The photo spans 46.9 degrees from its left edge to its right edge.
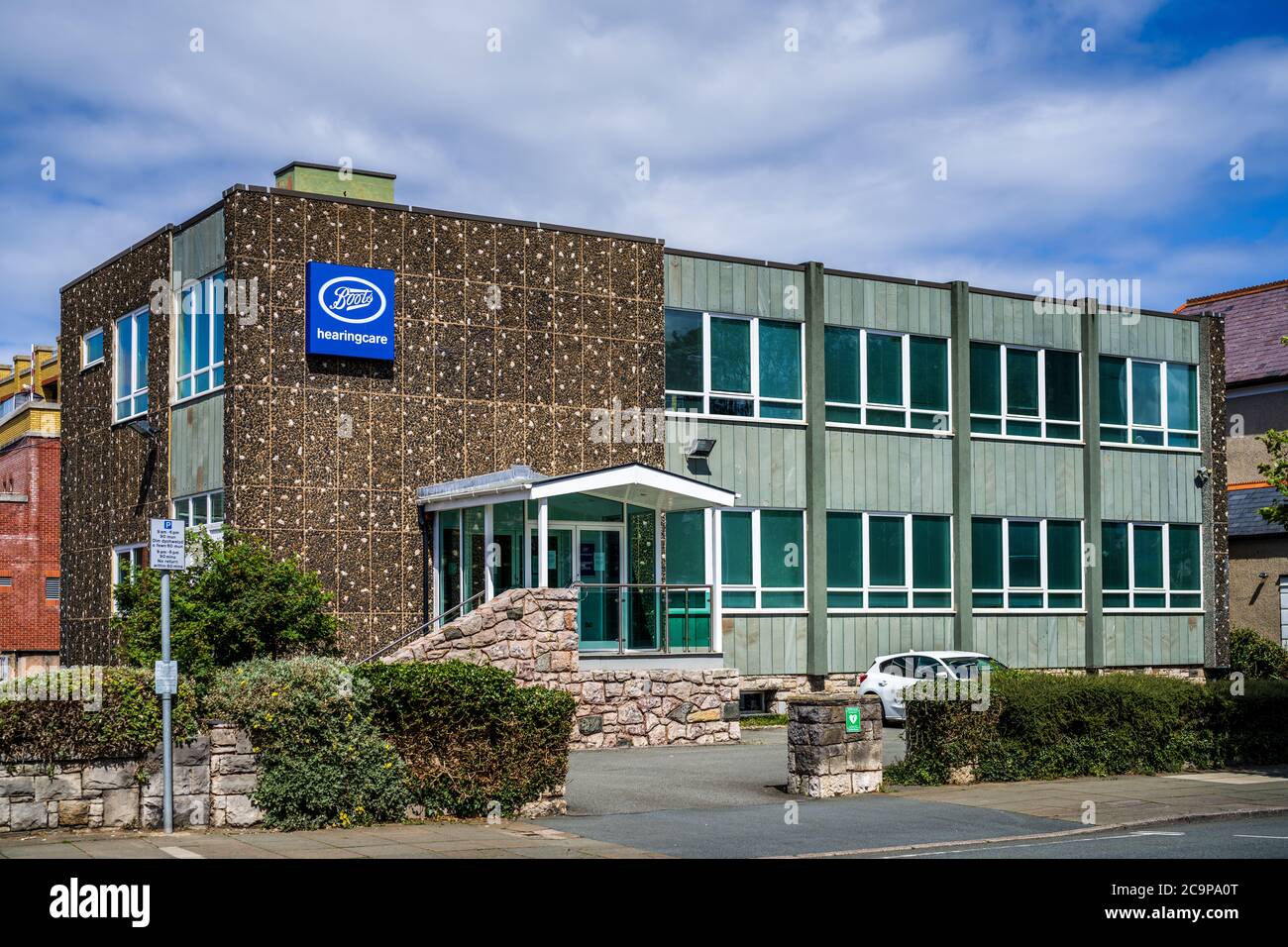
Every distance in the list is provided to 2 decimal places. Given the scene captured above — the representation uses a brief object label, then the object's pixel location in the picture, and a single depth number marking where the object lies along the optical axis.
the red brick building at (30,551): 44.12
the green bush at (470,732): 14.44
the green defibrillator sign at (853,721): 16.62
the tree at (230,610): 20.16
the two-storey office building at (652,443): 22.77
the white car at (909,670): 25.25
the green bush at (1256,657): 33.00
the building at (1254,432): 35.31
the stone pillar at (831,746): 16.52
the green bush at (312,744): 13.67
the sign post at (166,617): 13.10
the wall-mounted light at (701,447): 25.66
